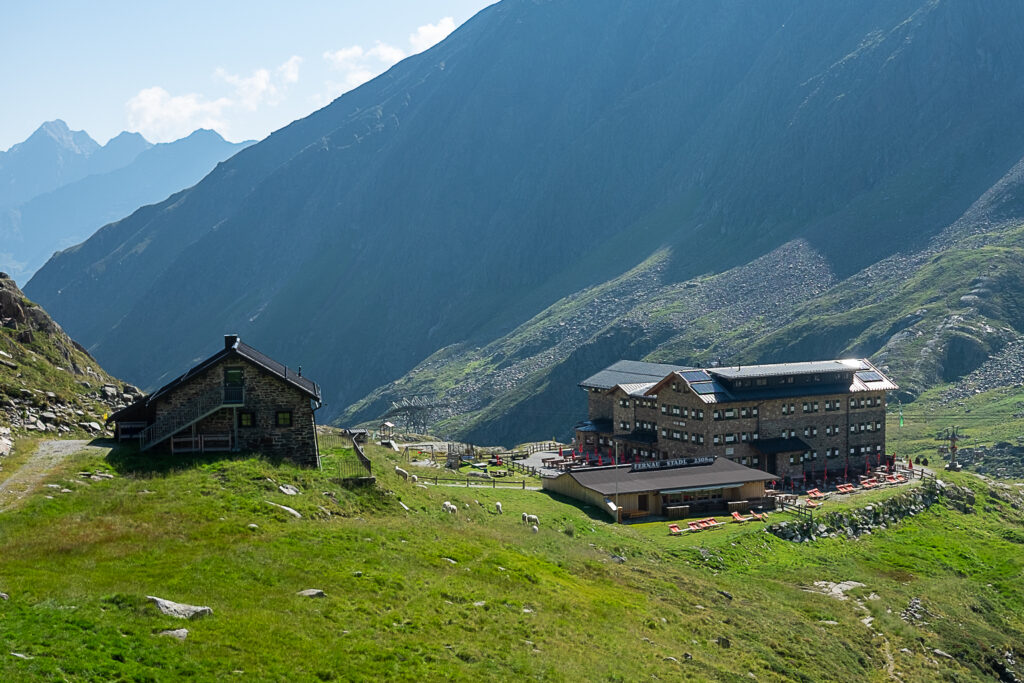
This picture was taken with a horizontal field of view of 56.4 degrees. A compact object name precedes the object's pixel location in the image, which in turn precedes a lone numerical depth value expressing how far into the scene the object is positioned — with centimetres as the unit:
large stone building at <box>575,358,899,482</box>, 9312
